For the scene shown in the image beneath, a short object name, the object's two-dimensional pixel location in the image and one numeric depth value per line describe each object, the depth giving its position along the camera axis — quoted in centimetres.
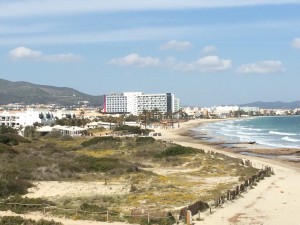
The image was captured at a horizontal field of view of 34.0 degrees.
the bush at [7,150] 3806
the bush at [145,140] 6054
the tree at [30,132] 7525
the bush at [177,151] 4663
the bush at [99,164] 3297
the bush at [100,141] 5859
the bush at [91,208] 2005
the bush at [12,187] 2348
